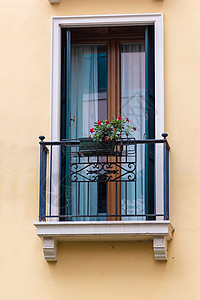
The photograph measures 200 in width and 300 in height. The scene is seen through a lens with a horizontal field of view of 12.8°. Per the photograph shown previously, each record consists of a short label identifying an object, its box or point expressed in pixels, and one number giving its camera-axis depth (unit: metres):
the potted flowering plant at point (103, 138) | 11.55
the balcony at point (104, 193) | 11.30
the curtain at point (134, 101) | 12.17
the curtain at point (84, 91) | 12.45
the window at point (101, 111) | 11.27
